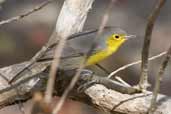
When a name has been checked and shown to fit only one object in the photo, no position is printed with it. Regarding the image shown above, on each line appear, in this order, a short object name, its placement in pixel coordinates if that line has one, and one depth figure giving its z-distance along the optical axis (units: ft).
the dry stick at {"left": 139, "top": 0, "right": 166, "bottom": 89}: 14.43
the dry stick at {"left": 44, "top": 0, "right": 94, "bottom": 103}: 21.72
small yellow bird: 20.81
